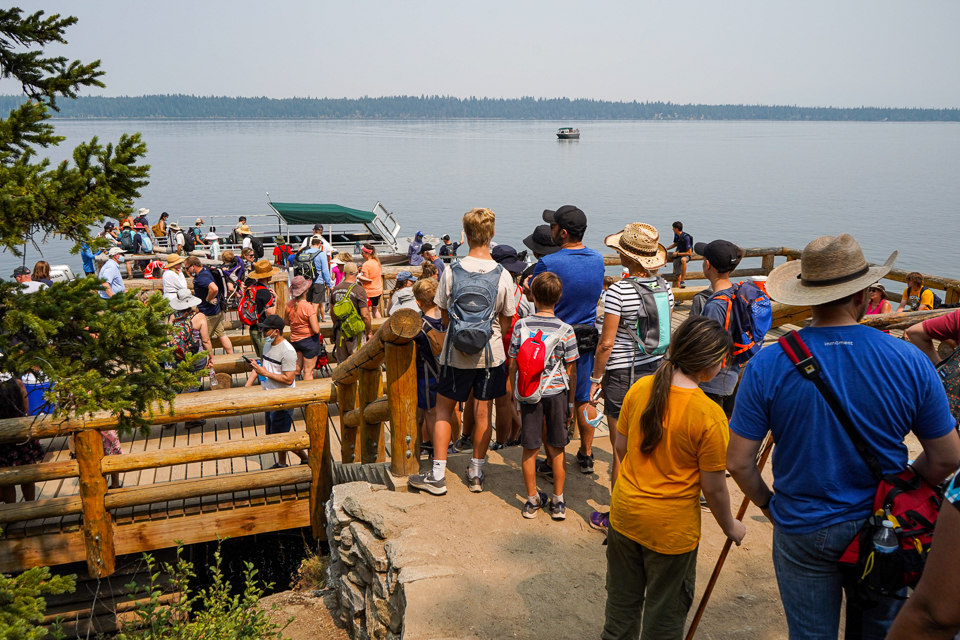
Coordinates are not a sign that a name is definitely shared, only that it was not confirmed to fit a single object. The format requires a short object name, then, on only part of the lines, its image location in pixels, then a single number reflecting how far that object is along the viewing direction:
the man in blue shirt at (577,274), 4.62
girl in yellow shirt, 2.71
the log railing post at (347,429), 5.90
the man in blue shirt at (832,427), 2.24
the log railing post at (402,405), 4.50
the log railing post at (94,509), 4.80
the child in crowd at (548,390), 4.09
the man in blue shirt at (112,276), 10.02
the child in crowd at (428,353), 4.72
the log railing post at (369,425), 5.16
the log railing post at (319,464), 5.38
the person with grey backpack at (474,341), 4.15
